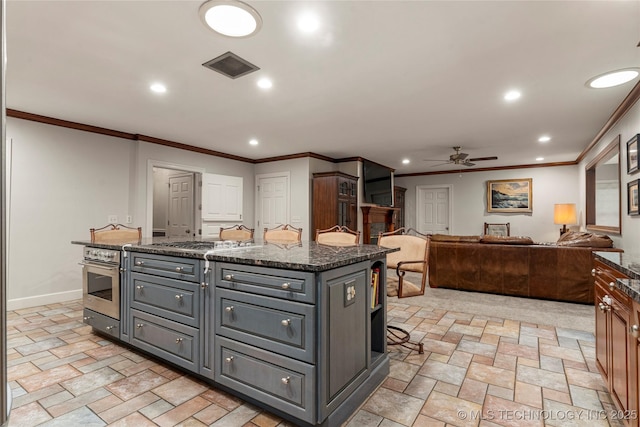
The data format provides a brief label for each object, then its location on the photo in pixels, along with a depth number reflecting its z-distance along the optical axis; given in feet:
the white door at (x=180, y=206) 19.89
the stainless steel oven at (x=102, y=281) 8.61
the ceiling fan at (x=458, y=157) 18.79
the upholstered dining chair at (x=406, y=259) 8.06
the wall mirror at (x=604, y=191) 13.52
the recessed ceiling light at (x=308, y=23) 6.49
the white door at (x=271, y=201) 21.18
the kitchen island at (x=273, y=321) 5.12
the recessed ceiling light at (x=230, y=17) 6.11
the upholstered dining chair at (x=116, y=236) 10.19
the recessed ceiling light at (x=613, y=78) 8.85
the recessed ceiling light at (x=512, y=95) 10.37
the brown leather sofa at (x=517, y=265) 12.97
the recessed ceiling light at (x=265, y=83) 9.53
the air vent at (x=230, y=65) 8.21
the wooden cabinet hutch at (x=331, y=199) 19.38
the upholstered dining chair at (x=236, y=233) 12.76
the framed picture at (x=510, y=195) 25.11
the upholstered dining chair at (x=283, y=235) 12.02
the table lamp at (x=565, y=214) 21.76
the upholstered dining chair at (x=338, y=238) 9.93
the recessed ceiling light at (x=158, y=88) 9.94
